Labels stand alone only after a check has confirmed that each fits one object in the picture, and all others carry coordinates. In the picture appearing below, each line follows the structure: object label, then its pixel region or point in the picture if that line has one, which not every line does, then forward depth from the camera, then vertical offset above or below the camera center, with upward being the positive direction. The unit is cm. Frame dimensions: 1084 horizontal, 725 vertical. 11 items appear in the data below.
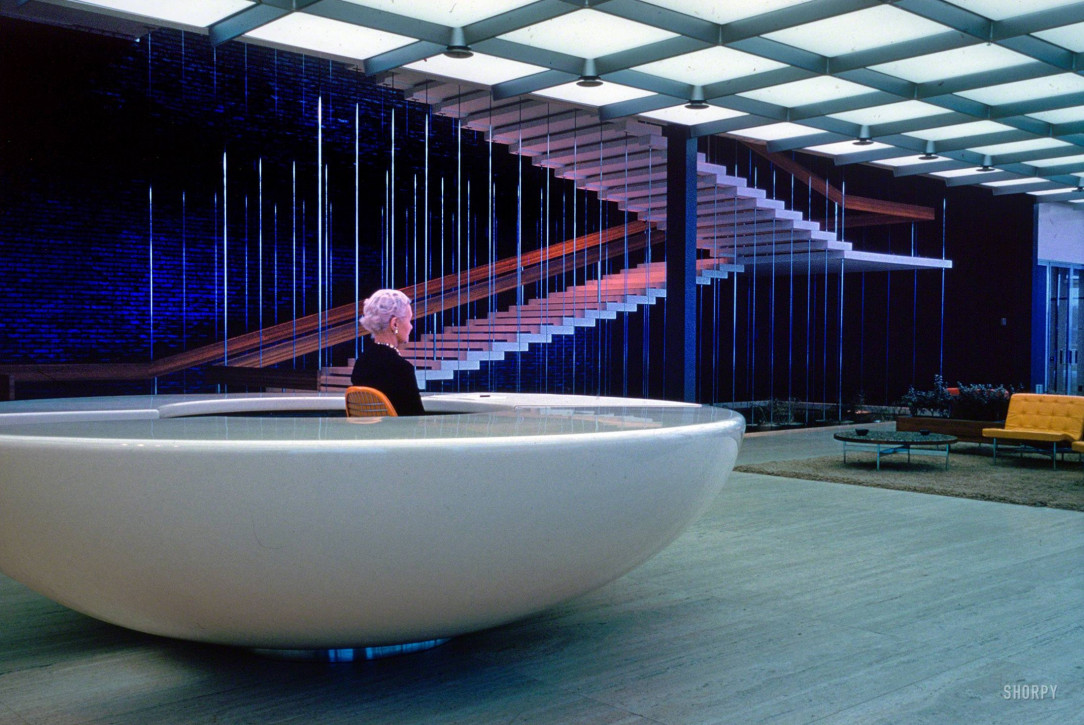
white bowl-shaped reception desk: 235 -42
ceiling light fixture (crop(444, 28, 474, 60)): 786 +244
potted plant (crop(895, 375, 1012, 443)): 1050 -71
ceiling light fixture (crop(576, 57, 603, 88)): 865 +244
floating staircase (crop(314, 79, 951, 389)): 1099 +171
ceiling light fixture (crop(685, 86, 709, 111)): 936 +241
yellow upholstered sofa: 873 -65
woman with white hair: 397 -7
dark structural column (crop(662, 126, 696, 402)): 1103 +98
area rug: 693 -100
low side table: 847 -76
